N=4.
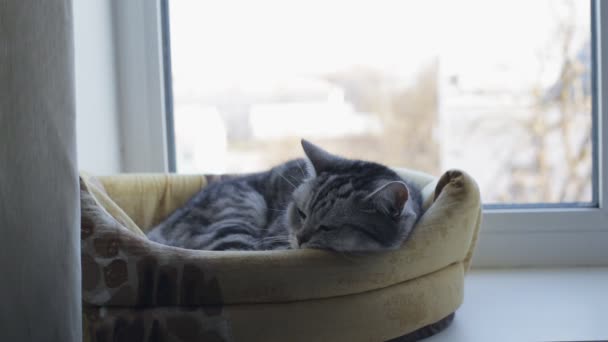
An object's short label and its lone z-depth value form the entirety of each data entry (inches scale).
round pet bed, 44.8
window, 76.6
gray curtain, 36.6
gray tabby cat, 51.0
